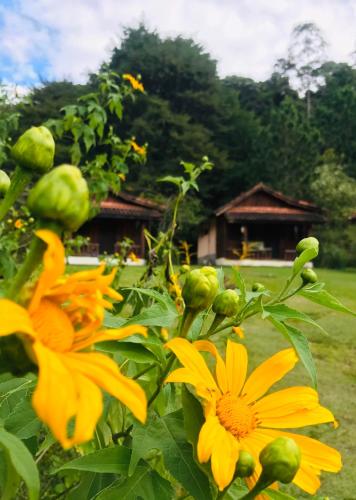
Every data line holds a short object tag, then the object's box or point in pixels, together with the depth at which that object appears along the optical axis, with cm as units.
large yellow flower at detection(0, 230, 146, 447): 26
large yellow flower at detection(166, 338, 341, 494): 43
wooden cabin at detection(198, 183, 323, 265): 1609
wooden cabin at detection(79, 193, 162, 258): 1496
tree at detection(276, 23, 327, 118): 2892
